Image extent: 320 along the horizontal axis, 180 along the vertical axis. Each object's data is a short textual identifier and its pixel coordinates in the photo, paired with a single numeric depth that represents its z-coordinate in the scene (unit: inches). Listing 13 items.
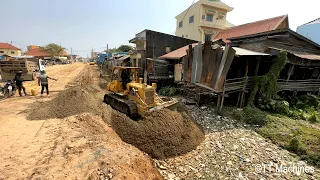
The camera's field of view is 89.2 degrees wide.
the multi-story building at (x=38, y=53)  2195.4
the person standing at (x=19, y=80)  372.0
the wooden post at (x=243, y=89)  384.0
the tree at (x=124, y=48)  2173.0
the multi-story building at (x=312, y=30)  862.5
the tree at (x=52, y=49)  2176.4
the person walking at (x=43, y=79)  381.8
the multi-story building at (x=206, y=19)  964.0
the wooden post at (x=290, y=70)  447.8
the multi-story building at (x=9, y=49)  1900.8
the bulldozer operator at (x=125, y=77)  318.3
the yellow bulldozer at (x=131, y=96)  257.6
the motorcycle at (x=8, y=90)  382.3
